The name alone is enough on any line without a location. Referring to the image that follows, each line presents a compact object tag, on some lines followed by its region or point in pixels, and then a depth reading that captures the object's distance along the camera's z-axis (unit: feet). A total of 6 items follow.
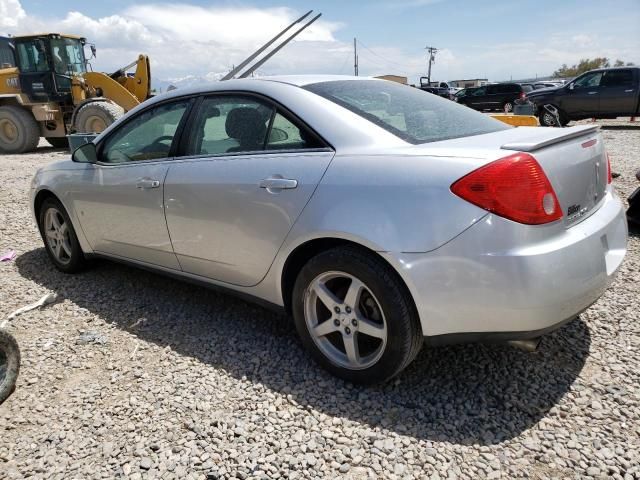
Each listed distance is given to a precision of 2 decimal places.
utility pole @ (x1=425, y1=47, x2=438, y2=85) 233.76
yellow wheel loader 40.50
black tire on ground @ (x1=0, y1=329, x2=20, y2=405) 8.32
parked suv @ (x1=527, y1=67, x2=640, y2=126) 47.91
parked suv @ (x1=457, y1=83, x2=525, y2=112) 72.64
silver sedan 6.39
